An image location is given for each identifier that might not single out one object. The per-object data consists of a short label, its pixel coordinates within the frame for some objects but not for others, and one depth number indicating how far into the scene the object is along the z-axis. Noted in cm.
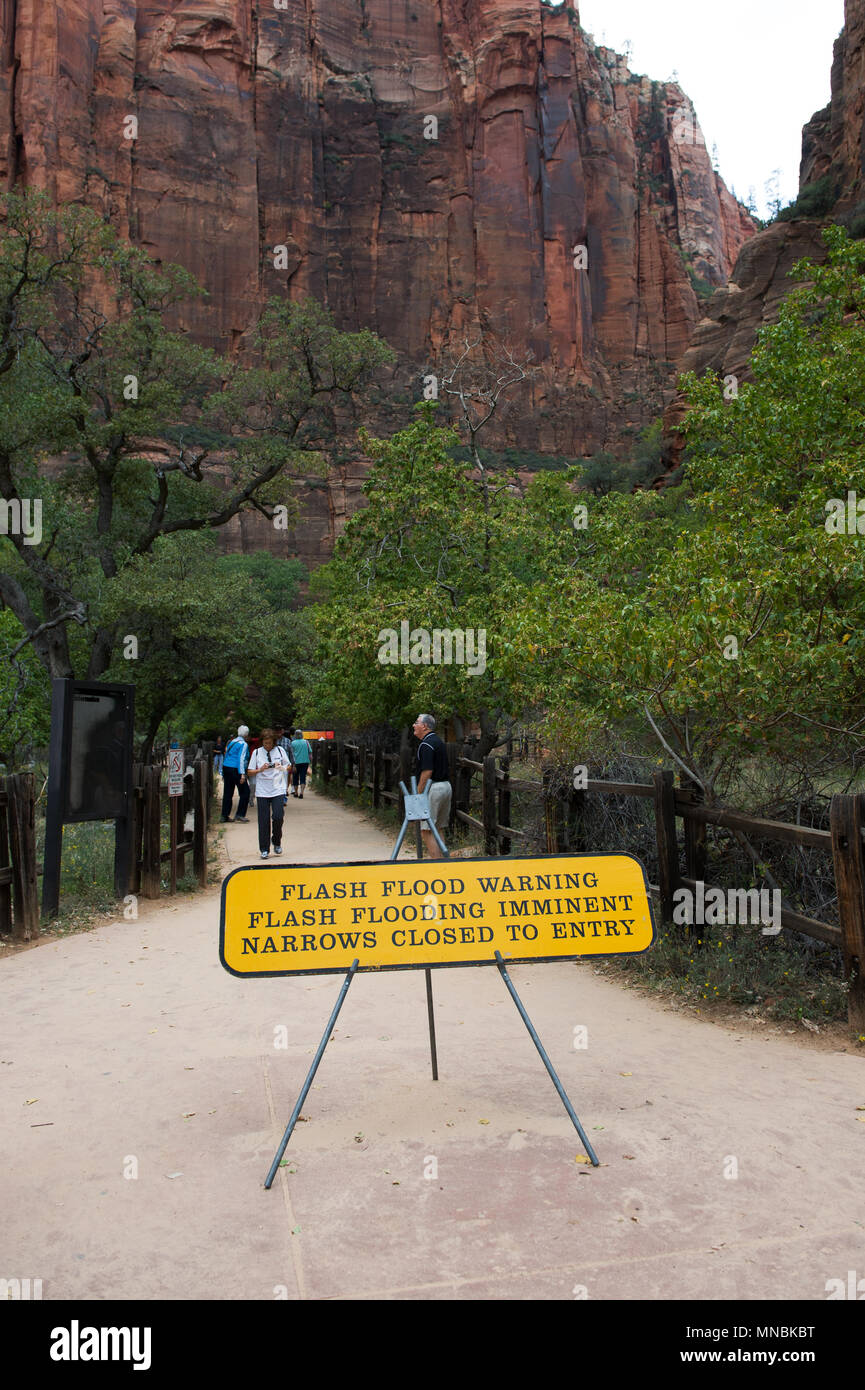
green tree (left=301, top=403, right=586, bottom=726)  1422
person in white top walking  1127
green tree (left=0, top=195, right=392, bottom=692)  2183
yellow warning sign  375
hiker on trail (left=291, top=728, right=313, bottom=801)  2400
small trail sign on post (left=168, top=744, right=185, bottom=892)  1012
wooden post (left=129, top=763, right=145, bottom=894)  957
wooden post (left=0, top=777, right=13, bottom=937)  729
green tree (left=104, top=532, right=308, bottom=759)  2188
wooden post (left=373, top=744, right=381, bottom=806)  1936
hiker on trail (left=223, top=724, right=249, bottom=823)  1665
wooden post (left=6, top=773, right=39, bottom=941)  732
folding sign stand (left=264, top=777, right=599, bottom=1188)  342
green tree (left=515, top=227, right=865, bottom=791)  627
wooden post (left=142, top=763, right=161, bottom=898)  967
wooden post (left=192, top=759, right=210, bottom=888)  1093
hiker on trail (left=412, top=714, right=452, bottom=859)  969
